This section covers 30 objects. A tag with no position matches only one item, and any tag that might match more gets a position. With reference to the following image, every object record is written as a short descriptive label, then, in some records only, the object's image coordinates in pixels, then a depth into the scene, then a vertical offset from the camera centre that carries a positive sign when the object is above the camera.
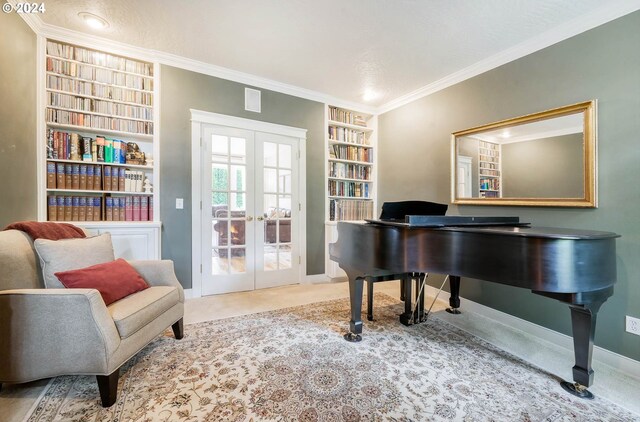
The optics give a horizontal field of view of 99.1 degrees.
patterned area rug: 1.40 -1.03
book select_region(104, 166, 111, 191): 2.65 +0.31
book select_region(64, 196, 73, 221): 2.51 +0.02
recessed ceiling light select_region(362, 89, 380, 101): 3.60 +1.58
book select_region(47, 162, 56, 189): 2.45 +0.31
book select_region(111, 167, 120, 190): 2.68 +0.32
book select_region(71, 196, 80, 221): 2.54 +0.03
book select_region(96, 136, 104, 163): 2.63 +0.59
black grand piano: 1.37 -0.27
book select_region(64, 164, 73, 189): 2.51 +0.32
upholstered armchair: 1.38 -0.64
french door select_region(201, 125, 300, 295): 3.18 +0.01
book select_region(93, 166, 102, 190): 2.61 +0.31
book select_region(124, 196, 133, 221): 2.75 +0.02
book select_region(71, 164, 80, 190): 2.53 +0.31
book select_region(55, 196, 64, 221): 2.49 +0.03
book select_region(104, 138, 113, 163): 2.67 +0.59
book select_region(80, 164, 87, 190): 2.56 +0.31
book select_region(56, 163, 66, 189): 2.48 +0.31
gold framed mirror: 2.11 +0.46
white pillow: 1.70 -0.30
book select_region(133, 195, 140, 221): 2.78 +0.03
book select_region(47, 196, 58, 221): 2.46 +0.02
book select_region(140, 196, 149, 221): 2.82 +0.03
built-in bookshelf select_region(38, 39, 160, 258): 2.48 +0.68
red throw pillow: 1.65 -0.44
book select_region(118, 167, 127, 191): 2.71 +0.32
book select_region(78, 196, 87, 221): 2.56 +0.02
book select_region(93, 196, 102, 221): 2.63 +0.02
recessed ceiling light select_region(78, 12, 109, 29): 2.25 +1.62
